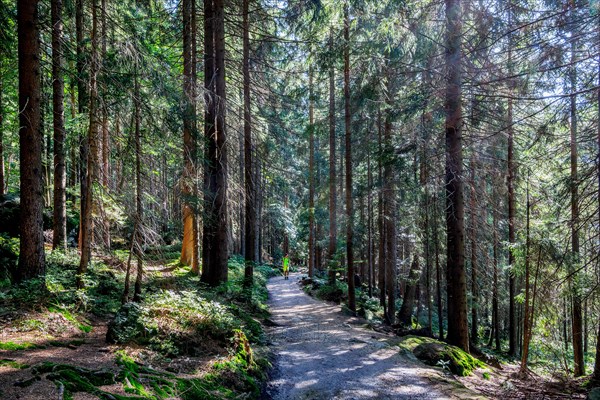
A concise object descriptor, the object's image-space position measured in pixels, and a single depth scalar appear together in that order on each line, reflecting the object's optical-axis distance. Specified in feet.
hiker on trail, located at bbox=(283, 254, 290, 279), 78.87
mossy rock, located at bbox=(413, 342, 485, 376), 24.59
